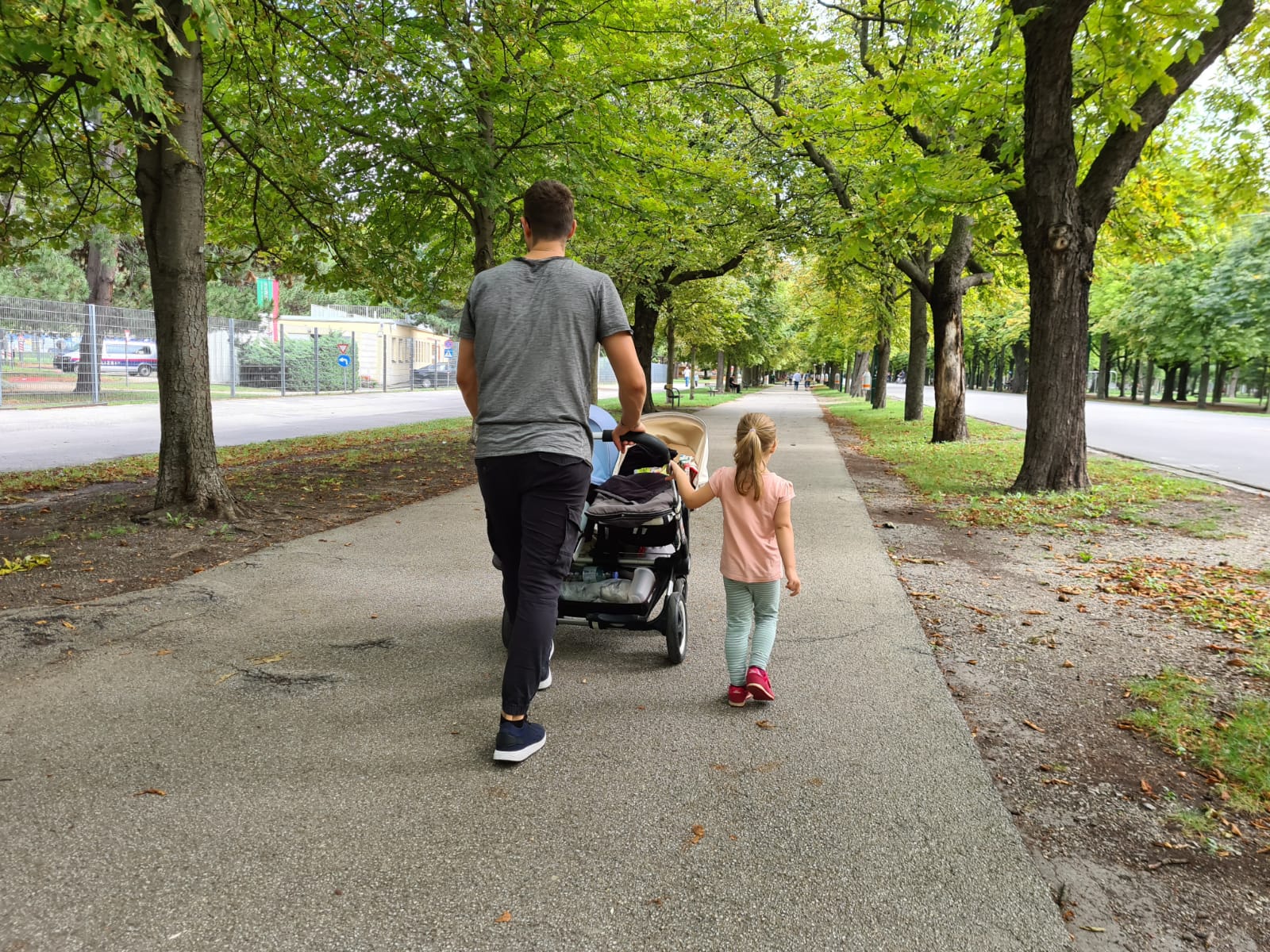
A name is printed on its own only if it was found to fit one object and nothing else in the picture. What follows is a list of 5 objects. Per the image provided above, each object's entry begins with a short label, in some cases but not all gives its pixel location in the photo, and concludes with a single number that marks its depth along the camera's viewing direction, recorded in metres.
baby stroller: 4.22
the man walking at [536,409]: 3.14
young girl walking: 3.77
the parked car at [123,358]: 23.50
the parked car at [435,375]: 55.59
